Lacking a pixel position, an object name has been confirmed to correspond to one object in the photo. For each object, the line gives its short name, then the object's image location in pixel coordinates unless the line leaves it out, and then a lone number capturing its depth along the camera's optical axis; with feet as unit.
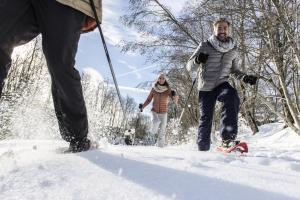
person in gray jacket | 8.58
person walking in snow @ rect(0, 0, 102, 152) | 4.51
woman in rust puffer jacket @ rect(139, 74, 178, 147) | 16.50
